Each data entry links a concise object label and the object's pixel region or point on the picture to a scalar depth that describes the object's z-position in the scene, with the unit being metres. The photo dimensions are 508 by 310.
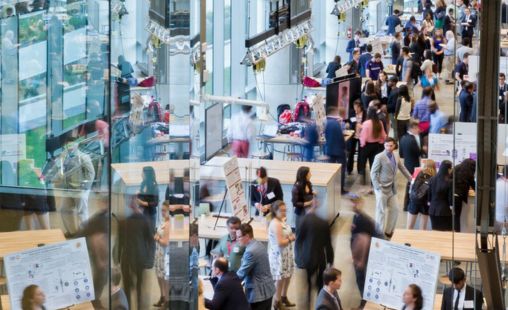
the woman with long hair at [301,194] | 10.30
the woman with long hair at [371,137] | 11.77
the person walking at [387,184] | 10.50
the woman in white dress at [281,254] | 10.12
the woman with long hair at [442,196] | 10.61
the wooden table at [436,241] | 5.43
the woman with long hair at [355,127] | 11.47
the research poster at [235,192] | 10.98
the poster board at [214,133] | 9.33
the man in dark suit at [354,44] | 15.25
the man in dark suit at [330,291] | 9.50
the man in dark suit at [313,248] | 10.11
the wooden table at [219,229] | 10.32
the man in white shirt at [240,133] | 11.57
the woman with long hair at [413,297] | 7.09
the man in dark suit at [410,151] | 11.84
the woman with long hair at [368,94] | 14.55
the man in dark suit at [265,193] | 10.69
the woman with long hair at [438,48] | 14.25
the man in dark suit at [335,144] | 11.52
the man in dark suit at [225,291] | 9.50
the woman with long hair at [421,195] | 10.73
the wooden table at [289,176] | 10.47
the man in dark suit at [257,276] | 9.91
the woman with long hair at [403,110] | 13.07
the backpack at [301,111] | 11.93
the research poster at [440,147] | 11.24
